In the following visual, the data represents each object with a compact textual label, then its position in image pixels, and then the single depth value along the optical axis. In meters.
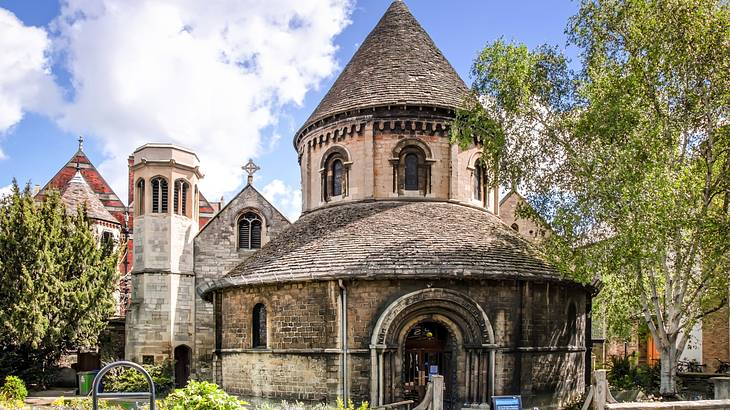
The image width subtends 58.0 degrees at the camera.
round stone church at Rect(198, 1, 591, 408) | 17.36
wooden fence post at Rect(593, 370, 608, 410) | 14.41
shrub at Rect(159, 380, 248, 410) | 8.46
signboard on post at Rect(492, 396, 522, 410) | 14.87
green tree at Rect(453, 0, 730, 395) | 15.83
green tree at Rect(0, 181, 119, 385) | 24.80
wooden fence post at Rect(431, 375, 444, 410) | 13.81
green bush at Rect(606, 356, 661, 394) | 22.80
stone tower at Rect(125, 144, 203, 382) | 26.70
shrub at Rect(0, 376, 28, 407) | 20.46
